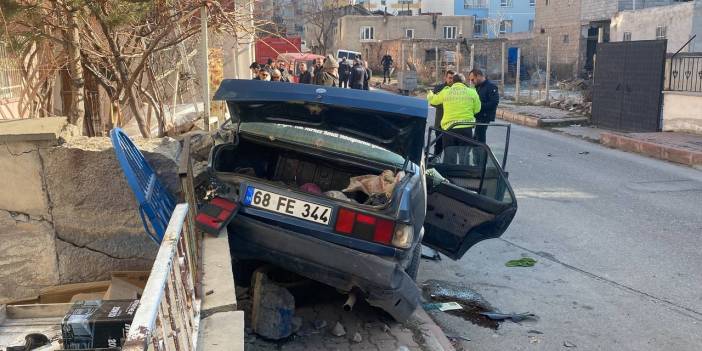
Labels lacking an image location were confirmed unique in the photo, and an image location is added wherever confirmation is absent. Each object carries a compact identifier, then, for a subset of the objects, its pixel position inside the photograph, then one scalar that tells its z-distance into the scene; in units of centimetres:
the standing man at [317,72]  1594
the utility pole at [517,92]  2409
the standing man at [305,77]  1877
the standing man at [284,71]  1948
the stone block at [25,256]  475
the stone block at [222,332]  322
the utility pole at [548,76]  2080
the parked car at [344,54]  3507
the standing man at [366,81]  2031
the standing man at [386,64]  3631
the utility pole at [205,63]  622
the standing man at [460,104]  978
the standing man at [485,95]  1084
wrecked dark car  421
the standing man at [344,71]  2387
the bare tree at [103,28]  564
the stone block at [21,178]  462
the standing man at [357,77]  1902
